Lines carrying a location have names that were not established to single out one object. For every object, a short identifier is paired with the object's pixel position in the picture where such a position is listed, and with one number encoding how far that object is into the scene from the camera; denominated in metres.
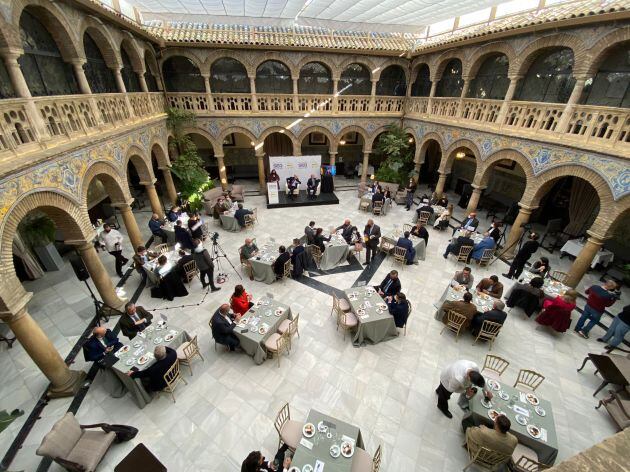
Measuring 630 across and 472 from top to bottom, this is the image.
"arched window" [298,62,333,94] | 17.48
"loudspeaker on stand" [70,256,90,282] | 7.27
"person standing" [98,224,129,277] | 10.11
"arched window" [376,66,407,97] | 18.22
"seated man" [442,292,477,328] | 7.43
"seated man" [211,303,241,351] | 6.84
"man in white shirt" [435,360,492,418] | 5.23
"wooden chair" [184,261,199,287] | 9.54
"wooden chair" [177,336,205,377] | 6.63
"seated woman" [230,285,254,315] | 7.66
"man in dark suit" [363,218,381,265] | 10.68
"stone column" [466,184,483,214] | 13.09
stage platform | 16.11
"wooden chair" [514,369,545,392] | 6.16
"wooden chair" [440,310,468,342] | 7.51
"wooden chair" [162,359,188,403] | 6.09
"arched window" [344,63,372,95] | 17.88
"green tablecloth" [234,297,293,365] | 6.88
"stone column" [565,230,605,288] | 8.88
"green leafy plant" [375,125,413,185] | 16.84
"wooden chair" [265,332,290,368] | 6.84
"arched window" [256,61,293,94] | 16.84
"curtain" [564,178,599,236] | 11.99
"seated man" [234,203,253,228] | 13.09
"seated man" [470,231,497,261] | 10.48
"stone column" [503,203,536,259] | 11.04
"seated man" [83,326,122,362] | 6.33
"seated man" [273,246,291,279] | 9.47
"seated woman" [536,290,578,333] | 7.68
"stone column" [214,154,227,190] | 16.77
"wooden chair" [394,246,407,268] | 10.54
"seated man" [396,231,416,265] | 10.50
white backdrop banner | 16.75
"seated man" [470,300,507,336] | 7.11
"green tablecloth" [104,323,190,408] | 6.02
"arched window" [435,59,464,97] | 14.50
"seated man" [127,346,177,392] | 5.81
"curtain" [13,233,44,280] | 9.75
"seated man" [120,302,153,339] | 7.04
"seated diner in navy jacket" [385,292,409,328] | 7.32
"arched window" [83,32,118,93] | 9.40
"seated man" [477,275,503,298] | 8.35
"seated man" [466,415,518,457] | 4.50
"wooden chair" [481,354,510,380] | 6.36
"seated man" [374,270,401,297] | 7.98
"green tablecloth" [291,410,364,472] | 4.46
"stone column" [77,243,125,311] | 7.74
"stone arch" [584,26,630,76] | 7.86
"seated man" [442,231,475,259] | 10.68
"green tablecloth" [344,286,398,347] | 7.36
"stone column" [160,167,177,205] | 14.87
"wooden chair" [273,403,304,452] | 4.95
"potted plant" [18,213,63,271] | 9.34
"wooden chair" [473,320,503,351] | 7.23
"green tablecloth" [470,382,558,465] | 4.79
